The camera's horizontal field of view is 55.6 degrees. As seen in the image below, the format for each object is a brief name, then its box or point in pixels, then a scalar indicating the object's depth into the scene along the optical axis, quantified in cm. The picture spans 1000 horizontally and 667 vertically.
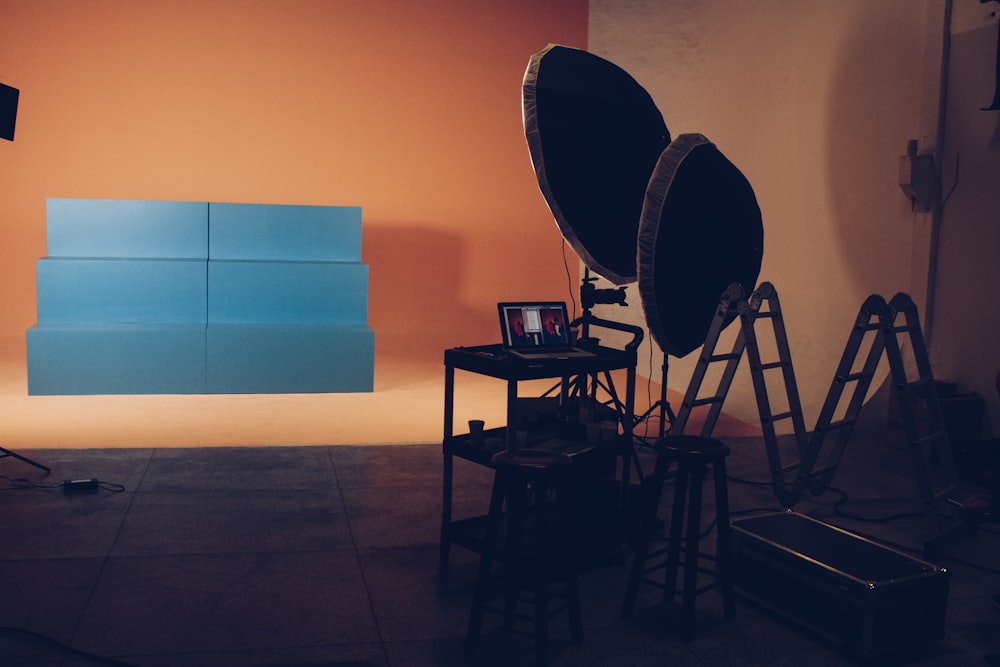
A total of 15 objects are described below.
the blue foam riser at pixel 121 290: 590
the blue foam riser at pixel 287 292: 606
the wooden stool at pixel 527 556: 230
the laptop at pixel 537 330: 290
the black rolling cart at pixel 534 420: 272
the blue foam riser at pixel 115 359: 564
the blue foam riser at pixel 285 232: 612
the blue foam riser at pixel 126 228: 598
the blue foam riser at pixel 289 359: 586
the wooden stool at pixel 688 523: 244
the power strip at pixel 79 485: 353
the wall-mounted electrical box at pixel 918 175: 472
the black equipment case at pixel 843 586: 234
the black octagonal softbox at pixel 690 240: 292
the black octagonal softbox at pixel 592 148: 296
